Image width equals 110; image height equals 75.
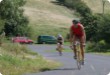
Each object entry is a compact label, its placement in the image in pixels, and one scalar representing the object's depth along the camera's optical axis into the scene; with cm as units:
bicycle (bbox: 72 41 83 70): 1908
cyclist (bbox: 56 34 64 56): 3697
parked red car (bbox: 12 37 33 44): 6931
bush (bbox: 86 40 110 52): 4826
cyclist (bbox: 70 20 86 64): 1830
